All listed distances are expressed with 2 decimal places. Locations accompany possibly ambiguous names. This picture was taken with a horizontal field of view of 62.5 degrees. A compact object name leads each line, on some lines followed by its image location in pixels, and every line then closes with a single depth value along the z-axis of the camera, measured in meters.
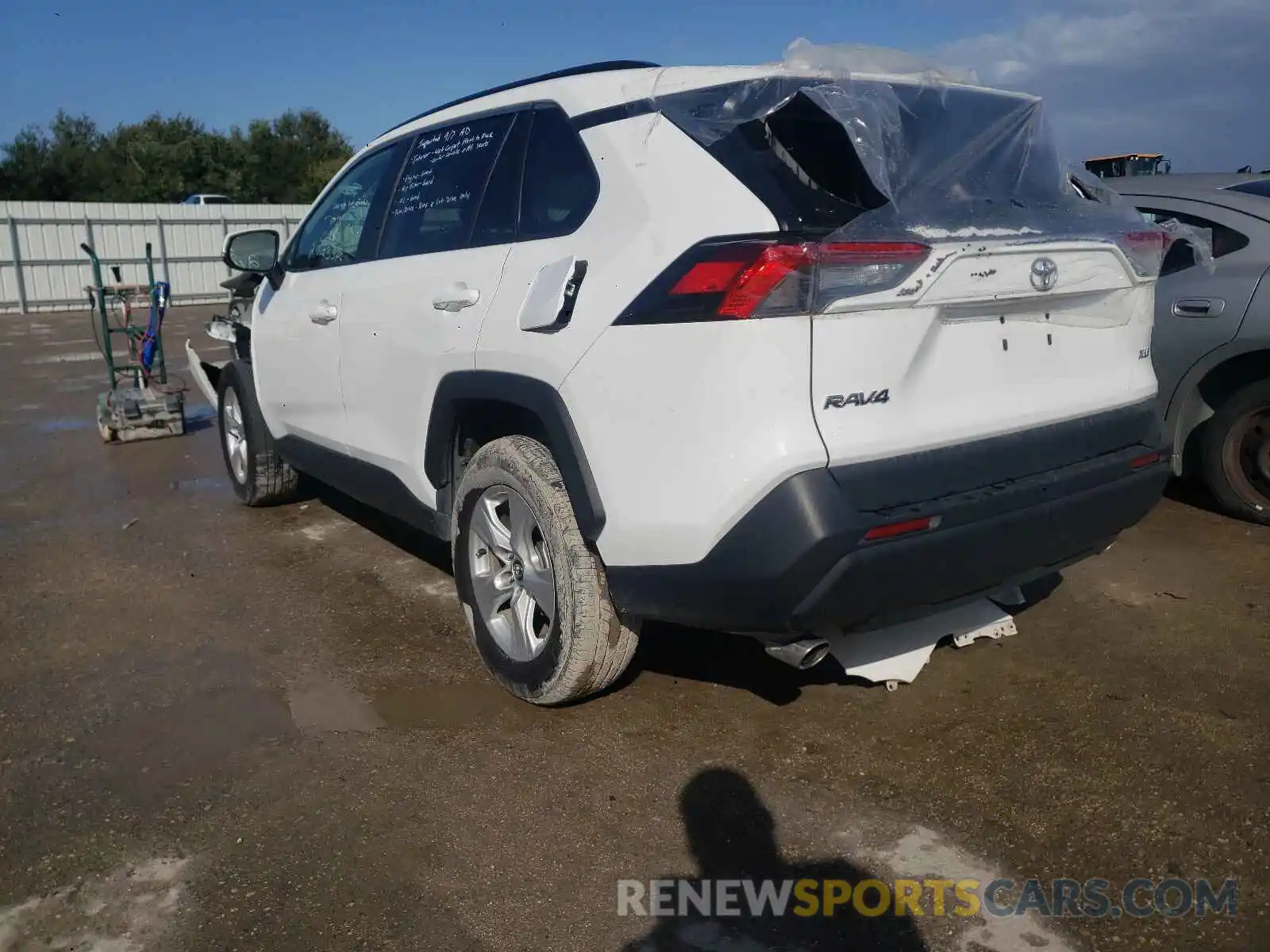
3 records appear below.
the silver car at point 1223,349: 4.96
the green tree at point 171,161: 37.44
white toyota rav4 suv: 2.54
